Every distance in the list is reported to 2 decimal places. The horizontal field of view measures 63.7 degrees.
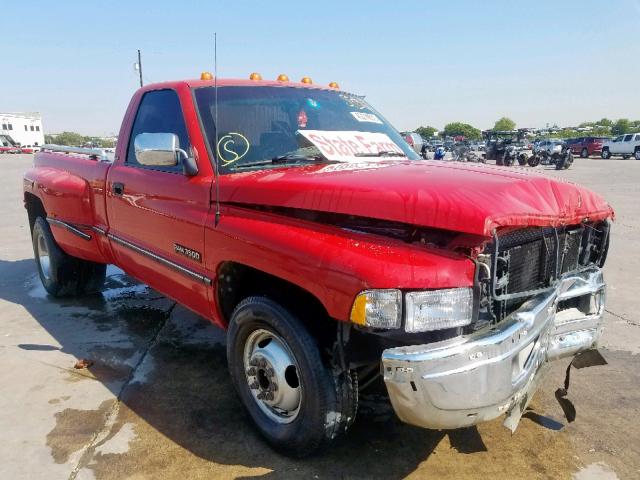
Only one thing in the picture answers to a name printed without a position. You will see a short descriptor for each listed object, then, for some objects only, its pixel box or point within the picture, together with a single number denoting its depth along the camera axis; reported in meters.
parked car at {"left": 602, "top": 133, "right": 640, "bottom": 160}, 32.88
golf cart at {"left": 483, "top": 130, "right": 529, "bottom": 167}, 28.59
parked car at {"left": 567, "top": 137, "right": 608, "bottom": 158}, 35.94
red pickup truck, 1.96
